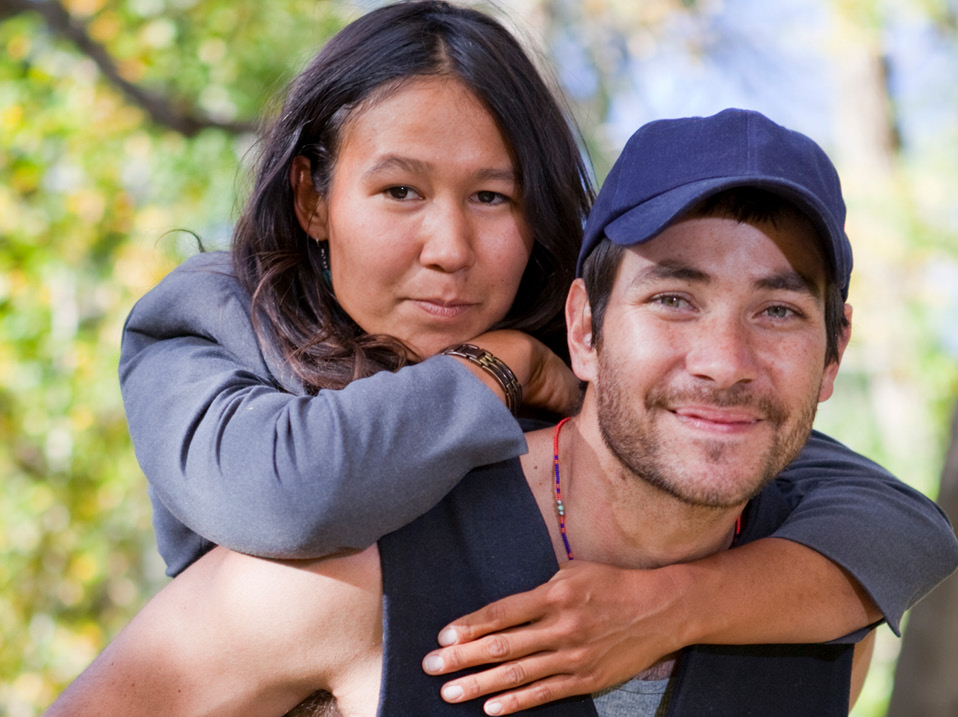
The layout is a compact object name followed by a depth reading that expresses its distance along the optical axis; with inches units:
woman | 63.5
